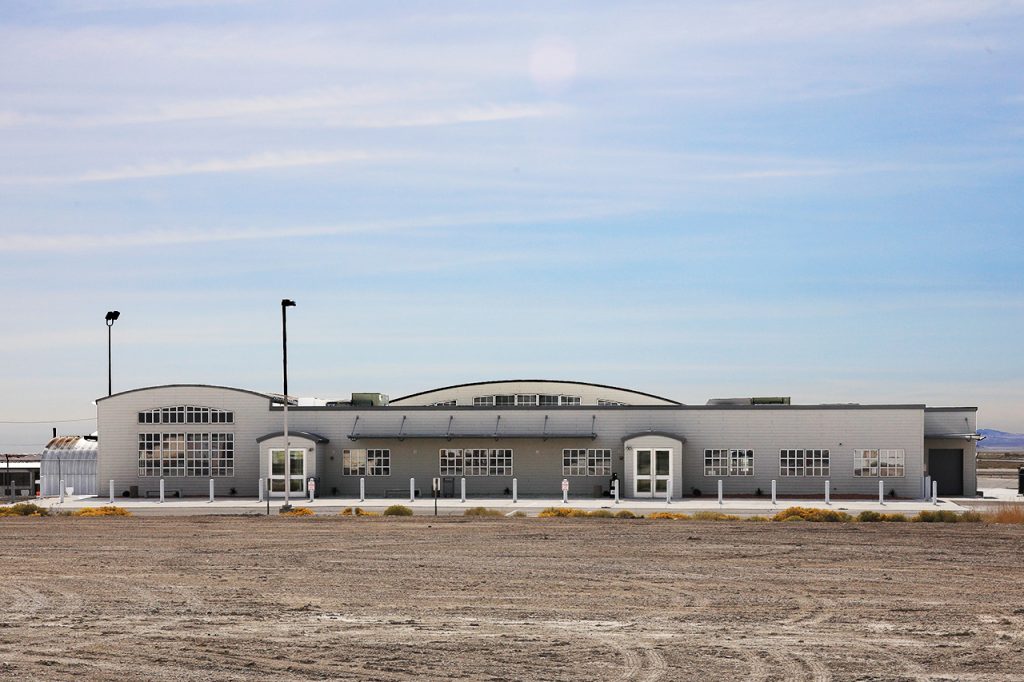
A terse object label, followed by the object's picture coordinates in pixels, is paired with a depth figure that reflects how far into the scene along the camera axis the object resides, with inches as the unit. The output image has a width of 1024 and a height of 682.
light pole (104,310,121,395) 2532.0
